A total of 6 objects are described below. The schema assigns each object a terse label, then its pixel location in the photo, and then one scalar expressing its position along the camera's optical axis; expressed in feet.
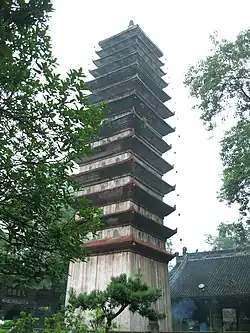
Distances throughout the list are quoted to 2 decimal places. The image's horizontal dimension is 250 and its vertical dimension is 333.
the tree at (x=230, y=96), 46.96
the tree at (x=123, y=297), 31.91
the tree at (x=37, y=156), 15.12
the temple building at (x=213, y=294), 62.18
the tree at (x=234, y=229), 51.67
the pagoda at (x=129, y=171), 50.21
